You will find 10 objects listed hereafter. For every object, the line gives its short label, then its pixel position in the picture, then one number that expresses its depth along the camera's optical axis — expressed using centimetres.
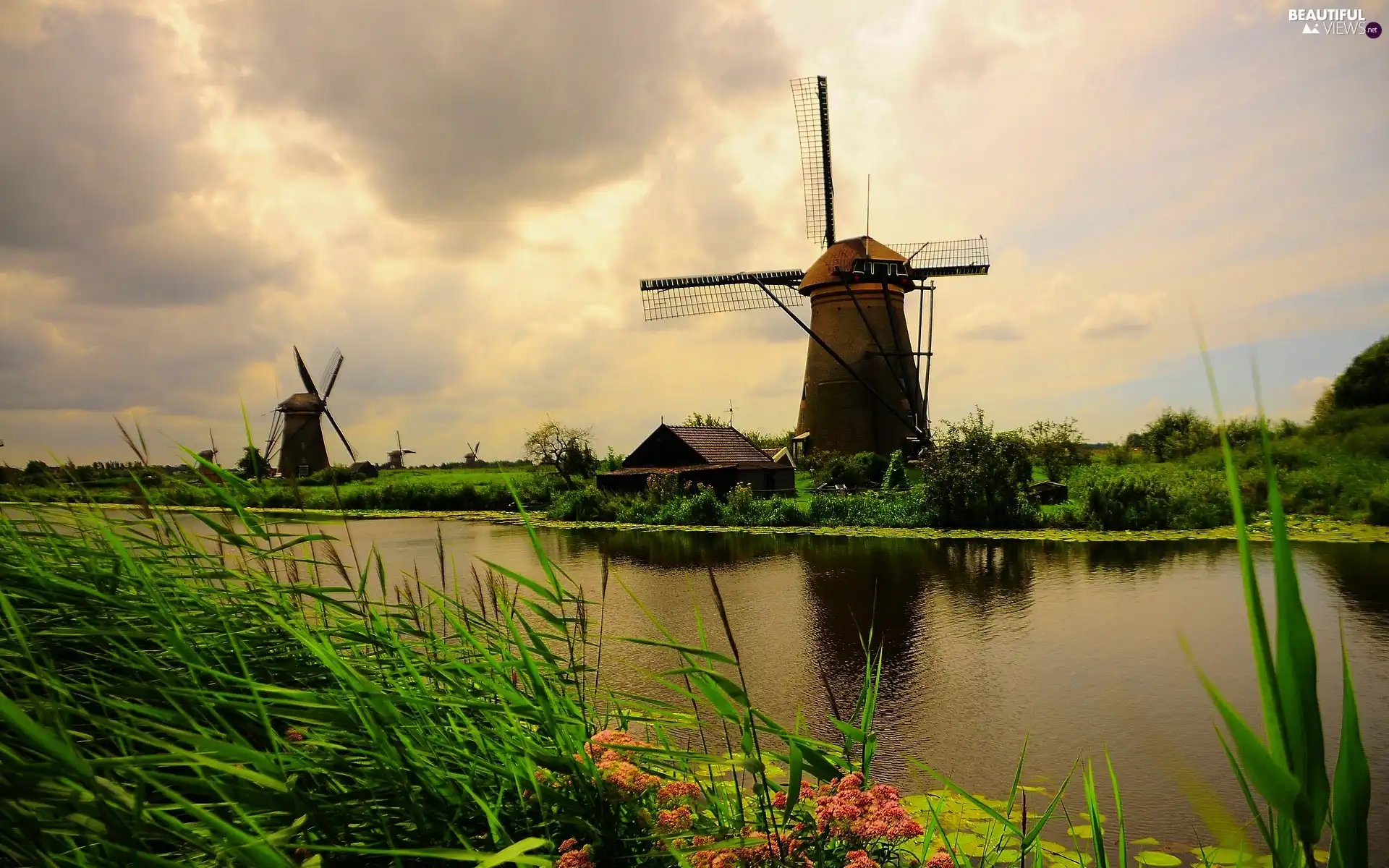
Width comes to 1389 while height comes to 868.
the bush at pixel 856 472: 2545
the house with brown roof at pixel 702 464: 2498
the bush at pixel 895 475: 2355
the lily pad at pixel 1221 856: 366
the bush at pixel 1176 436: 2886
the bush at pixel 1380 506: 1484
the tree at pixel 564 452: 3516
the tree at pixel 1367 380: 2453
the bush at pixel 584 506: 2439
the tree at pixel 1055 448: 2745
